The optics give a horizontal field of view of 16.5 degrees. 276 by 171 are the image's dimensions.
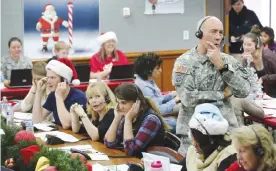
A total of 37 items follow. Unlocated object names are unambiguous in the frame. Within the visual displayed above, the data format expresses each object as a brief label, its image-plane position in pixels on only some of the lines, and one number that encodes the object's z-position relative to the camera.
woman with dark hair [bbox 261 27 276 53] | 14.83
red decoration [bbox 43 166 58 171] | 5.33
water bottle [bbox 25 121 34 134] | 8.22
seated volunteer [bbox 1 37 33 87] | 13.59
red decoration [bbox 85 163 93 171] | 5.63
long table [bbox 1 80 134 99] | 12.03
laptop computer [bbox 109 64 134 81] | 12.73
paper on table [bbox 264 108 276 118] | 9.35
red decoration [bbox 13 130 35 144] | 6.37
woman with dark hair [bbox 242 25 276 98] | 12.03
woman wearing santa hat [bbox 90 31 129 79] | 13.35
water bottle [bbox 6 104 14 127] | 7.56
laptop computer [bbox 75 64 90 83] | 12.97
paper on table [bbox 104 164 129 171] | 6.45
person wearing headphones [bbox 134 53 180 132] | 9.83
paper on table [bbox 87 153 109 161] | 6.99
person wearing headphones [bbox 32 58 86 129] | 9.25
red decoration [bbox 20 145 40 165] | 5.86
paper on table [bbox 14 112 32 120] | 9.62
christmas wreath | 5.44
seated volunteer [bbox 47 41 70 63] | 13.35
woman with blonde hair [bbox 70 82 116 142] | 8.07
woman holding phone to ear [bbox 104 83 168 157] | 7.21
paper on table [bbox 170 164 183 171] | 6.23
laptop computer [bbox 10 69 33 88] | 12.24
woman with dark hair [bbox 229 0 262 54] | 16.95
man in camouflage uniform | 6.72
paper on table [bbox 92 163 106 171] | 6.24
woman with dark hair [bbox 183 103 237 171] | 5.75
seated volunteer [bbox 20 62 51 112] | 10.25
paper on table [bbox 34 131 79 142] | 8.09
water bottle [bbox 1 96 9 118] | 8.69
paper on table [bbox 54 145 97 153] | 7.42
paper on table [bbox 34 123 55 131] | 8.84
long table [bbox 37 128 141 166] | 6.87
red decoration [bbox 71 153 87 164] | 5.81
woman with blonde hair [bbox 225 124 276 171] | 5.09
